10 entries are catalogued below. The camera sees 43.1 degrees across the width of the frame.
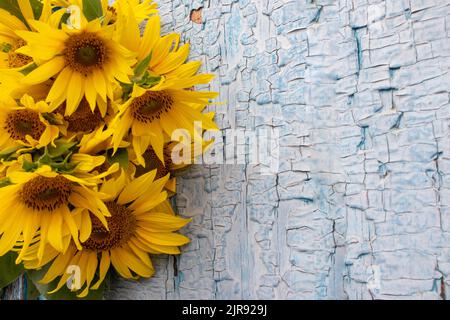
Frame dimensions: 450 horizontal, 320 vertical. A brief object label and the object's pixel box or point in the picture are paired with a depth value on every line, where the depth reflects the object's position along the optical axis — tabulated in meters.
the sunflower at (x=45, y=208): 0.43
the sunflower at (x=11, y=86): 0.46
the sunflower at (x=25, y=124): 0.46
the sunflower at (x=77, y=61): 0.44
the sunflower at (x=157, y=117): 0.45
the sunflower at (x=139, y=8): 0.53
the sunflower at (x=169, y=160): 0.50
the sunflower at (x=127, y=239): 0.48
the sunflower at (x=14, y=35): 0.49
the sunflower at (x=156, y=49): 0.47
